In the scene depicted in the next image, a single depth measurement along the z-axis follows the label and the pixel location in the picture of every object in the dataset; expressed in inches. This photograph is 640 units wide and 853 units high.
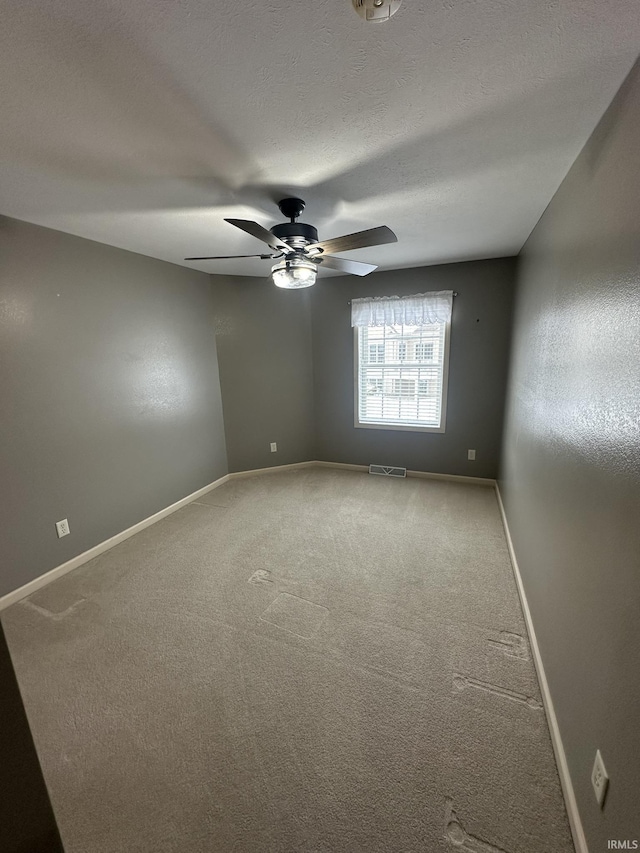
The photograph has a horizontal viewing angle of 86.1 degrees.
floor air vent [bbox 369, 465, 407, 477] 163.2
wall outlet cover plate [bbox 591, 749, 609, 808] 36.9
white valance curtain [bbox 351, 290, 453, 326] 142.7
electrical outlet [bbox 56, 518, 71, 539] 96.8
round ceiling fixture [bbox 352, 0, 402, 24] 31.6
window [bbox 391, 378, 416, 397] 157.4
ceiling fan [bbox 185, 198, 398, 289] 71.9
